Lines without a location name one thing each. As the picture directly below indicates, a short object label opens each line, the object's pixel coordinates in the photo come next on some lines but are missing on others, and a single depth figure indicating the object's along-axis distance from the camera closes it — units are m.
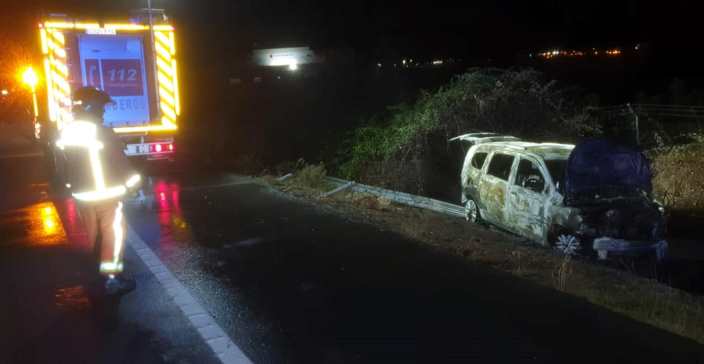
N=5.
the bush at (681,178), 10.41
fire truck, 10.34
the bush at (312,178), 11.85
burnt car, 7.09
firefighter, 5.58
